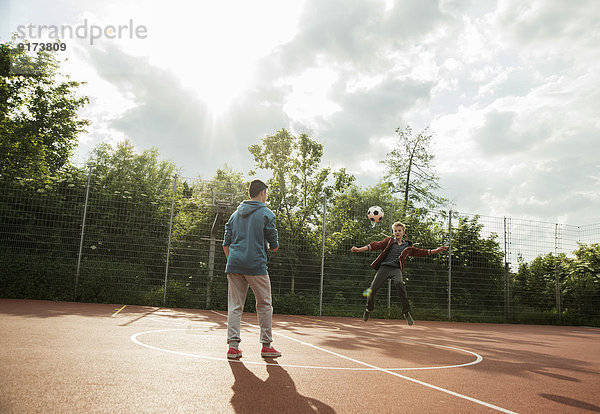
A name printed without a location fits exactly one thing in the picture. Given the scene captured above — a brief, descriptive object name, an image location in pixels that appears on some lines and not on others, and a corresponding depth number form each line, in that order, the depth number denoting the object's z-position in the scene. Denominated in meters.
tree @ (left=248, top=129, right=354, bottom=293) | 17.64
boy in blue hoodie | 4.05
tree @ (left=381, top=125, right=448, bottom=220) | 25.48
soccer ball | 7.69
